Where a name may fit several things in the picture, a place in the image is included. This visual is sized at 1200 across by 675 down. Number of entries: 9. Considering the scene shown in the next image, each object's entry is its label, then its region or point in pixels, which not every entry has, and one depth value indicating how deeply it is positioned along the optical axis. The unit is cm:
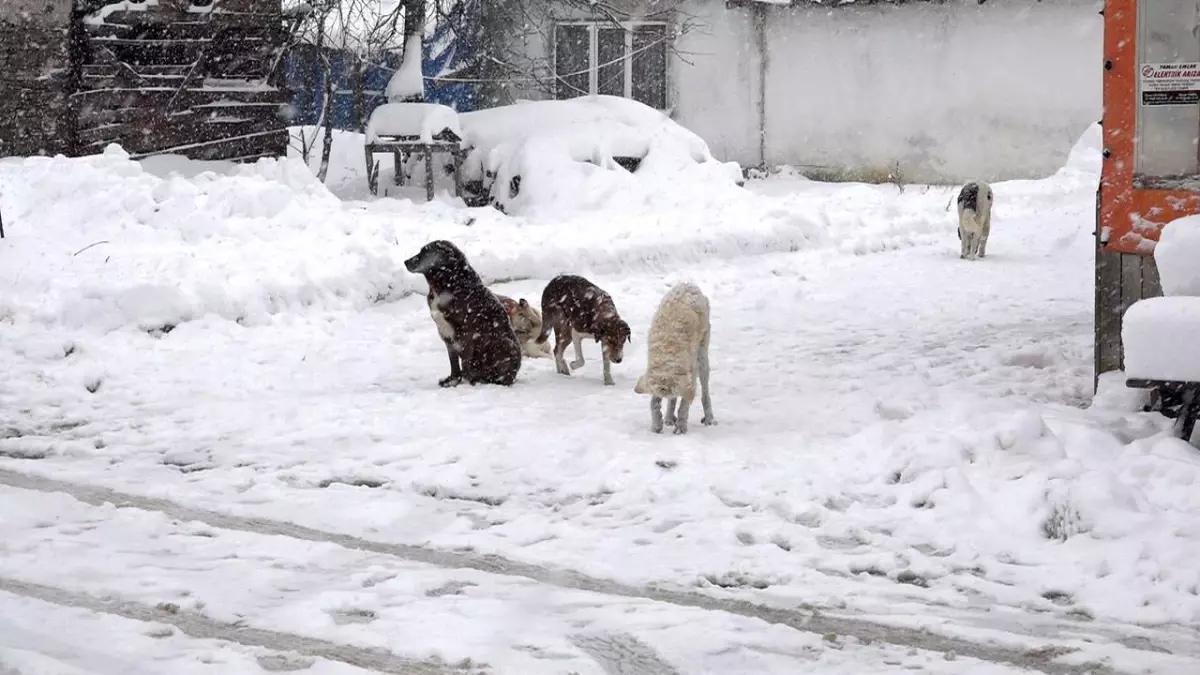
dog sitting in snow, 935
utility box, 800
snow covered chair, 660
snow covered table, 2058
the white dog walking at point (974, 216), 1581
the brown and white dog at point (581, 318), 923
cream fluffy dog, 773
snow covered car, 1909
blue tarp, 2411
